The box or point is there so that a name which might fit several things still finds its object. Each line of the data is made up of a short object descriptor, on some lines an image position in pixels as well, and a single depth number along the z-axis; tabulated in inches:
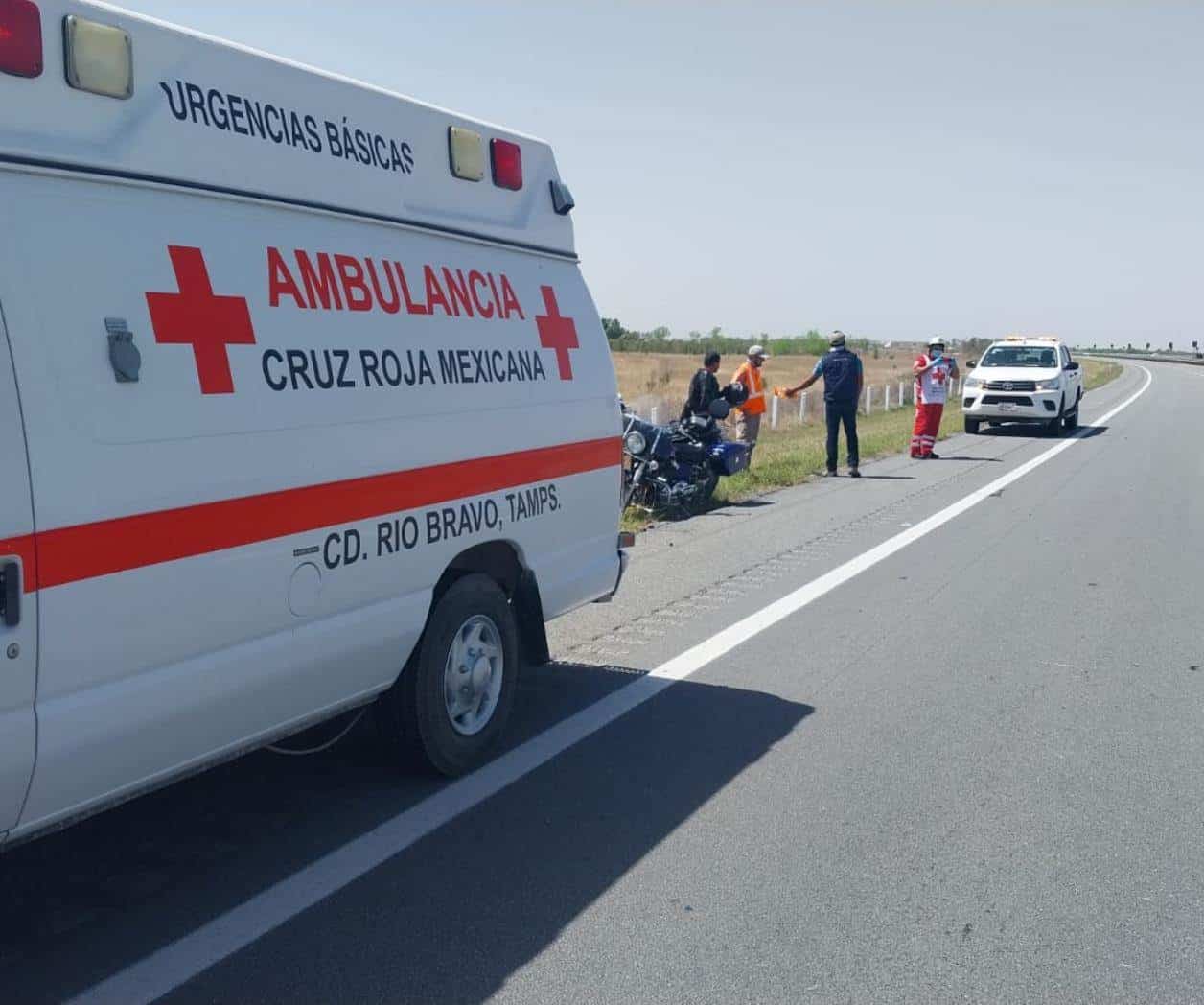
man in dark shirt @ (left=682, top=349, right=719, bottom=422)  562.9
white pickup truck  998.4
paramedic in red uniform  794.8
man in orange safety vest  673.0
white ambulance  138.0
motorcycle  516.1
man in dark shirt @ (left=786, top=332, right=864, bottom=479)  666.8
